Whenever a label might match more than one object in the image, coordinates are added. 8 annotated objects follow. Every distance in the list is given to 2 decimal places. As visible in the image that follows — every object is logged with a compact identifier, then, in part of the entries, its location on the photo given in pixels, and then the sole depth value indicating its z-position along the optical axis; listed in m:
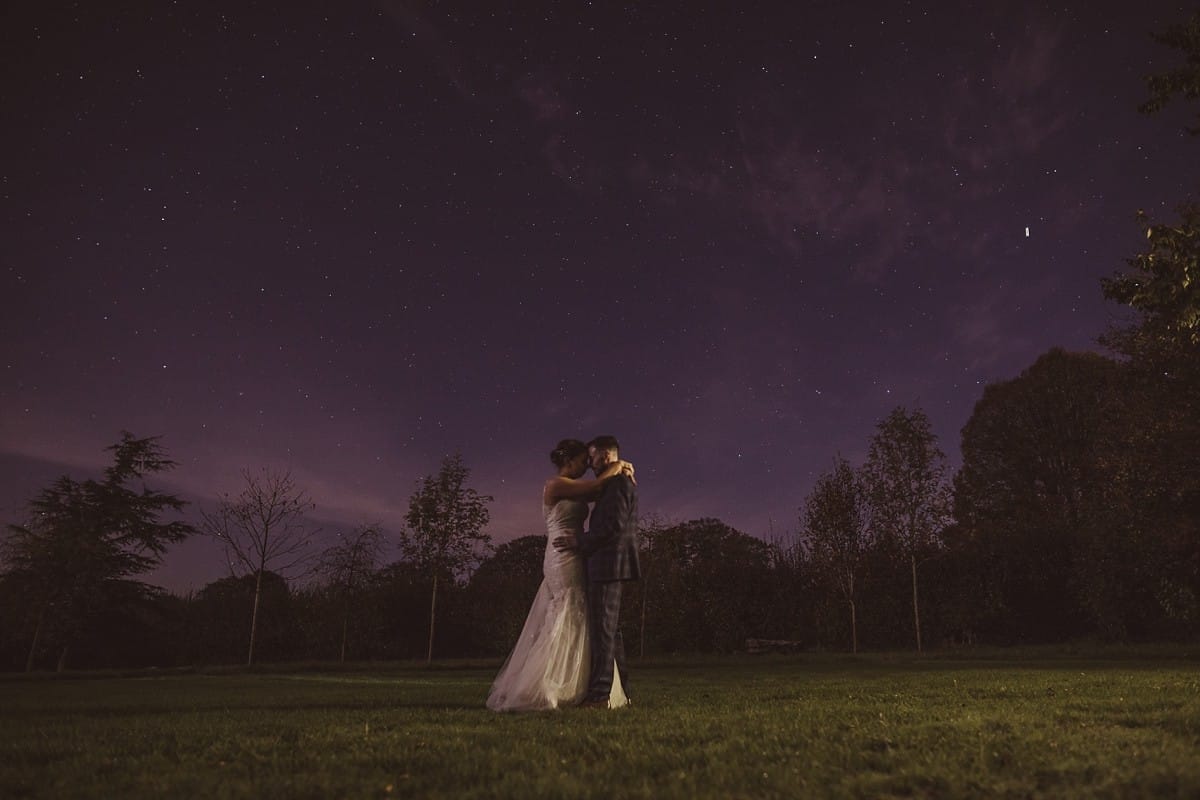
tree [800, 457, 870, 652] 25.98
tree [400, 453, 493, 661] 26.33
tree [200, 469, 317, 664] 26.39
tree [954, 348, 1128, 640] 25.56
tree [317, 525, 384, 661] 27.56
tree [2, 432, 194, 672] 26.52
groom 8.12
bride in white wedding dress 7.99
